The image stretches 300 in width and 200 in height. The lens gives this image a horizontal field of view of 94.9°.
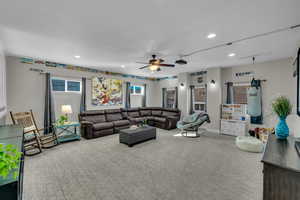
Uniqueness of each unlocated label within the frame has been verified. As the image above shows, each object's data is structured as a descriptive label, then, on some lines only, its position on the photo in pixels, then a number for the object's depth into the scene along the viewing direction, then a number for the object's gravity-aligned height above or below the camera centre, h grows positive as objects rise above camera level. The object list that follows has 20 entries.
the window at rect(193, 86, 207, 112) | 6.45 +0.09
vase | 1.99 -0.43
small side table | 4.31 -1.22
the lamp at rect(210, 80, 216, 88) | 5.73 +0.71
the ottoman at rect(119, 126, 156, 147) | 3.95 -1.09
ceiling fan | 3.55 +0.93
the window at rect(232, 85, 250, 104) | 5.29 +0.24
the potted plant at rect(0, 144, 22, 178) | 0.81 -0.39
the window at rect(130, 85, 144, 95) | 7.64 +0.55
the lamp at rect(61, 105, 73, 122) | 4.53 -0.34
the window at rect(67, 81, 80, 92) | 5.40 +0.52
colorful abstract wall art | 5.97 +0.35
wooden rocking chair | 3.33 -0.74
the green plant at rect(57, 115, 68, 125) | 4.34 -0.68
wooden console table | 1.18 -0.68
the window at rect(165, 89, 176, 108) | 7.72 +0.09
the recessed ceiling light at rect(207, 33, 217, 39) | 2.62 +1.26
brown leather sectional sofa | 4.86 -0.87
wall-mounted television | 2.50 -0.03
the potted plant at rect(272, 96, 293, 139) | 1.99 -0.19
